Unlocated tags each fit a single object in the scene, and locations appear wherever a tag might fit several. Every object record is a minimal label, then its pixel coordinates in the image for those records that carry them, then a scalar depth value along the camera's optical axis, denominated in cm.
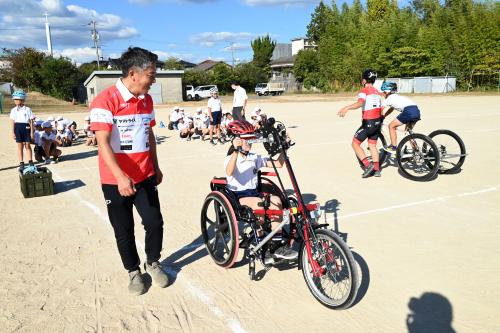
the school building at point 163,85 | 3950
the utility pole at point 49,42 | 7325
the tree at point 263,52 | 6912
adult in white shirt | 1250
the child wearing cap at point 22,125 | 877
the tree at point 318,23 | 5828
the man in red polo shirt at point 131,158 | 315
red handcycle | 323
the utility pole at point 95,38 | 6543
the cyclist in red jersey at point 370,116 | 736
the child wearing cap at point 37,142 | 1008
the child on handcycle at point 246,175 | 369
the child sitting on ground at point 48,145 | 1016
